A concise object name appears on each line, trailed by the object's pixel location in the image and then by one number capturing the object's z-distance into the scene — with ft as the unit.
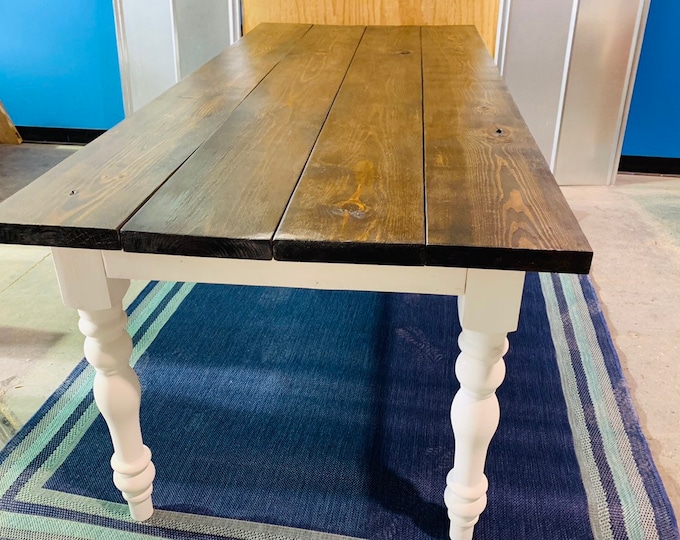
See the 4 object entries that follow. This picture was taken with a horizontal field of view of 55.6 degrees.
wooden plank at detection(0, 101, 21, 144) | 9.72
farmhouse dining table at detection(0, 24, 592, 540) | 2.71
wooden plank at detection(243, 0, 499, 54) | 7.77
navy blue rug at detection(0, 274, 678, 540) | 3.77
